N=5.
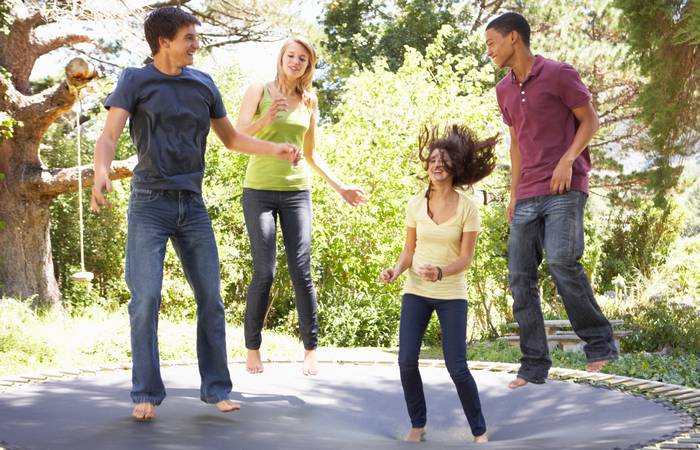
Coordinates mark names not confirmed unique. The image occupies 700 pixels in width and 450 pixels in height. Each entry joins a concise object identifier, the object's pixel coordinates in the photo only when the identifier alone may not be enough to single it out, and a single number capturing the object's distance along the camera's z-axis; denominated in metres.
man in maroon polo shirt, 2.87
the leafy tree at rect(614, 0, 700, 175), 6.54
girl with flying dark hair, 2.84
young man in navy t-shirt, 2.76
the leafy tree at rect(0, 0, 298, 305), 9.25
